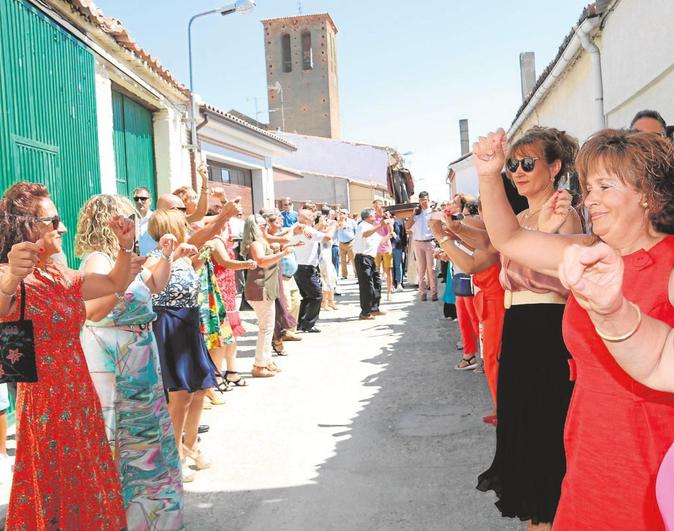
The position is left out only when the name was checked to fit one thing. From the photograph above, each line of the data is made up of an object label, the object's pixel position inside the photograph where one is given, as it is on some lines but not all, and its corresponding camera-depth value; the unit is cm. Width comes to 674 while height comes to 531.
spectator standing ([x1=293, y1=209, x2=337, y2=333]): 958
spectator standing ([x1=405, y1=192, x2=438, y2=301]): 1281
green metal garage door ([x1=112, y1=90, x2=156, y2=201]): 997
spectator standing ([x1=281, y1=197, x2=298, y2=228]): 1288
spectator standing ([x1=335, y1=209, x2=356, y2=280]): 1496
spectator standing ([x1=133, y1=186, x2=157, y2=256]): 551
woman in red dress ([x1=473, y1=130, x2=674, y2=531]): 182
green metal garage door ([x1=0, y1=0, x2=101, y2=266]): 619
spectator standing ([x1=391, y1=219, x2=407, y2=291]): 1645
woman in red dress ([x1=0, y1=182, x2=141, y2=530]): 263
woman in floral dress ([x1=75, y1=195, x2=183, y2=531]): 331
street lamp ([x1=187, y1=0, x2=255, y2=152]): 1259
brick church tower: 5475
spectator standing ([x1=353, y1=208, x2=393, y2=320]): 1141
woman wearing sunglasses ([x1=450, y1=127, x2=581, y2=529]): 282
